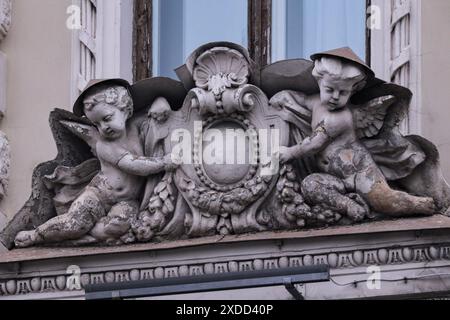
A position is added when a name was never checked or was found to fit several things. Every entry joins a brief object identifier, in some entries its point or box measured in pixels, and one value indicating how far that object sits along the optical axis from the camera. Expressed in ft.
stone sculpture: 42.06
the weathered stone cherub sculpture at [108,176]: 43.01
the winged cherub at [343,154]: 41.78
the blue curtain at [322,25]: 45.03
